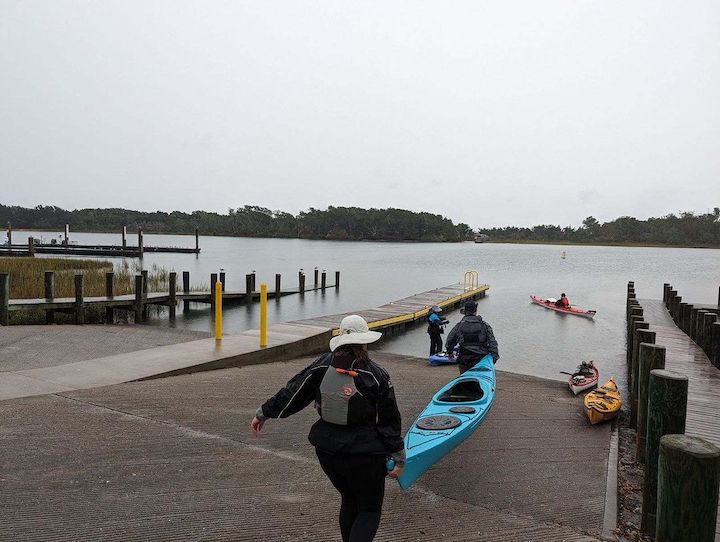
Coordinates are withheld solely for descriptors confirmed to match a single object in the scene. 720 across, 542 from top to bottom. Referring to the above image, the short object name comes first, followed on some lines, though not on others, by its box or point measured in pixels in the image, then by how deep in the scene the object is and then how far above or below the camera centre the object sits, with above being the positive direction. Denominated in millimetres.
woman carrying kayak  3336 -1209
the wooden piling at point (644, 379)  6680 -1791
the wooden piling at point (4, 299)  15234 -1861
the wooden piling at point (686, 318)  20088 -2968
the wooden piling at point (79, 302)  17875 -2272
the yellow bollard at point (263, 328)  11445 -1967
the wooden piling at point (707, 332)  13766 -2402
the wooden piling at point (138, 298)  21953 -2558
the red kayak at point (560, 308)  31511 -4232
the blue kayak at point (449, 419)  5418 -2248
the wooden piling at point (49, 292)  18188 -2007
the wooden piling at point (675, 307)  23359 -2984
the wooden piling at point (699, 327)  15441 -2541
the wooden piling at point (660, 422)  4695 -1600
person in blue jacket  15906 -2638
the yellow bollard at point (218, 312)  12027 -1786
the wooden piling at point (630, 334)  13666 -3035
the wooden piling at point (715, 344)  12780 -2484
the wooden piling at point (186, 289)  28514 -3024
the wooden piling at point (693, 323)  16953 -2643
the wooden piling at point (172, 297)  25797 -2945
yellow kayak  8492 -2661
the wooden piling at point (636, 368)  8680 -2373
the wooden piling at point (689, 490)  3264 -1522
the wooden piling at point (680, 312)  21442 -2934
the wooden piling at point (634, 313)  16359 -2203
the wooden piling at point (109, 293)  21000 -2309
